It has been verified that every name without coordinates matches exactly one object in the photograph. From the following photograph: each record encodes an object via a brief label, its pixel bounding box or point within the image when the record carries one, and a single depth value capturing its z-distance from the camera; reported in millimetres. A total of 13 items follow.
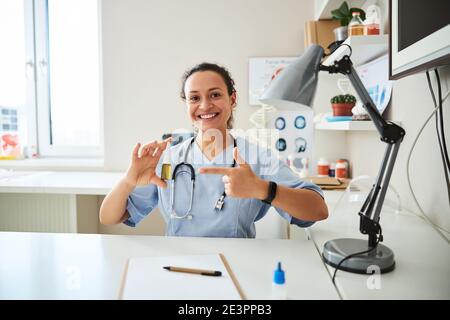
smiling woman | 1154
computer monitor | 863
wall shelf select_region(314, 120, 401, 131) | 1631
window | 2744
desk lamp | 809
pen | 816
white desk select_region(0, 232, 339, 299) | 751
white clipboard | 731
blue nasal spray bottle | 747
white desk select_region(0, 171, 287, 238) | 2193
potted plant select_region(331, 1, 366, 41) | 1825
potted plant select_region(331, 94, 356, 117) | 1901
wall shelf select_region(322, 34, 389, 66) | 1467
